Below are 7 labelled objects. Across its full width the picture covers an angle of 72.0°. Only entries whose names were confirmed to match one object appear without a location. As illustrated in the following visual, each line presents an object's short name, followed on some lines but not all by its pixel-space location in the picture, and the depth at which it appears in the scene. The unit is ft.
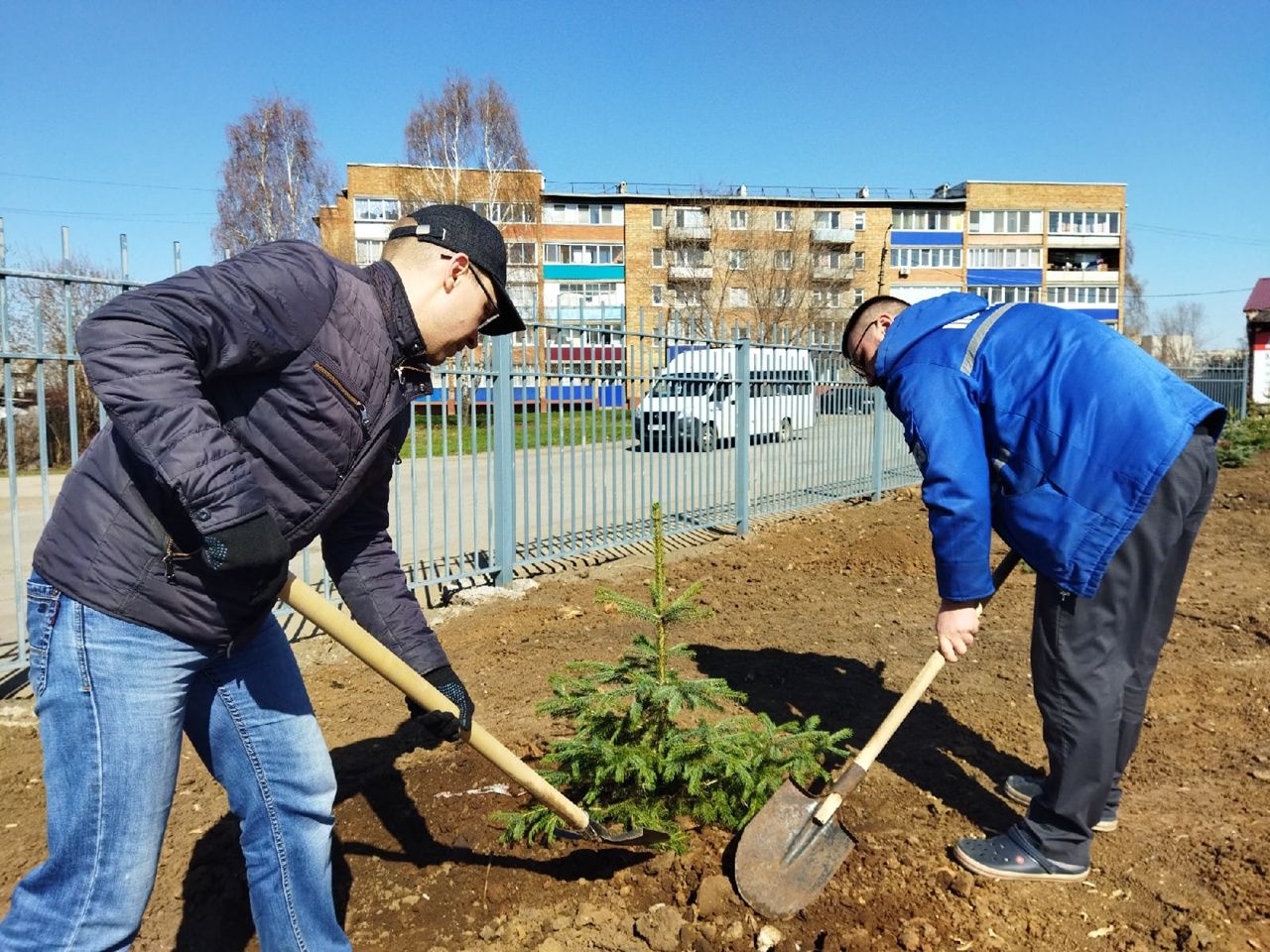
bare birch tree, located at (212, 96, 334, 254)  100.89
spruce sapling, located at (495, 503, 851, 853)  9.16
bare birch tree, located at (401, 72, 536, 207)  99.40
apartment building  121.60
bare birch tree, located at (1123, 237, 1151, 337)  210.36
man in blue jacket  8.20
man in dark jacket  4.94
